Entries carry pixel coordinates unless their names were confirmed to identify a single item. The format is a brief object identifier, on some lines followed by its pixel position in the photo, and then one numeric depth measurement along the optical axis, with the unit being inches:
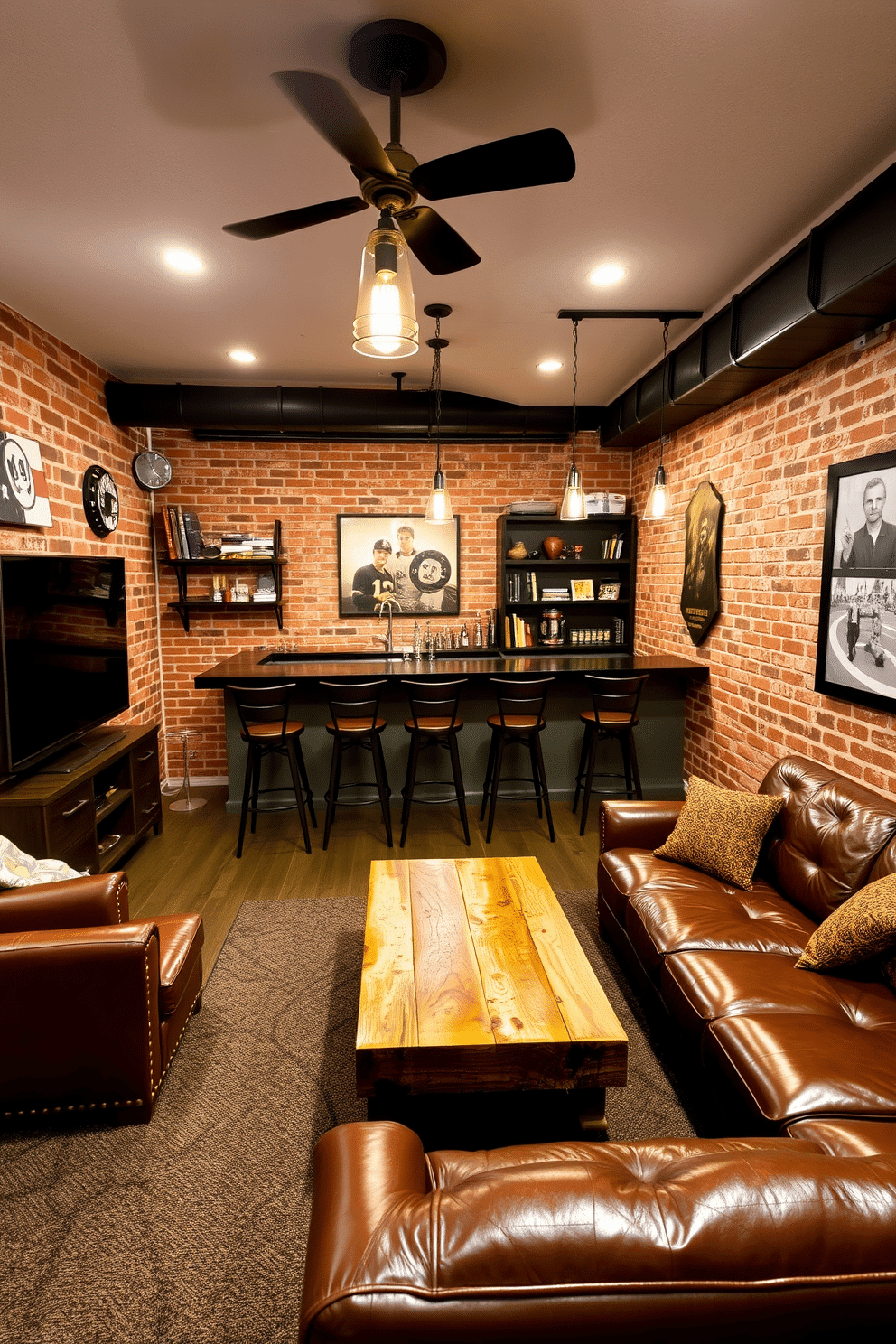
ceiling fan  53.9
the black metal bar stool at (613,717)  163.3
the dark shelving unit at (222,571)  205.2
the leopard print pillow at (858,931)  74.5
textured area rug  58.1
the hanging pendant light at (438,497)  150.8
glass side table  187.2
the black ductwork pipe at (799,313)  85.7
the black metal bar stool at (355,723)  154.5
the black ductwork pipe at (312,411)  177.2
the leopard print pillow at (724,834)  102.2
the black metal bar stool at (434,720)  155.0
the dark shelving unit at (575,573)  223.5
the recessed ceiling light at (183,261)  107.6
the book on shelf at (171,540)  199.8
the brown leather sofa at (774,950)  63.2
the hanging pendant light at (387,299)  62.4
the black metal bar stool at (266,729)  151.0
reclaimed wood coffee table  67.4
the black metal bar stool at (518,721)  160.7
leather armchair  71.5
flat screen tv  110.3
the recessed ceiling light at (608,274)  112.7
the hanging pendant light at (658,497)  141.5
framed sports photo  222.1
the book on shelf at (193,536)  201.3
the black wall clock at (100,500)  160.7
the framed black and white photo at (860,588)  103.0
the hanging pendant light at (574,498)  146.4
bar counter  173.6
